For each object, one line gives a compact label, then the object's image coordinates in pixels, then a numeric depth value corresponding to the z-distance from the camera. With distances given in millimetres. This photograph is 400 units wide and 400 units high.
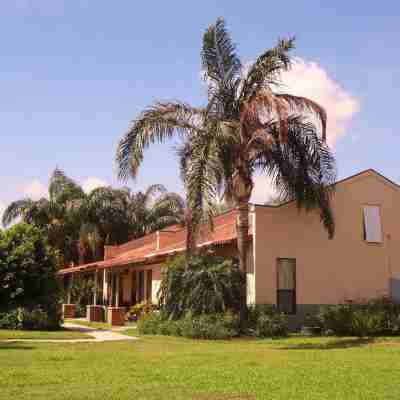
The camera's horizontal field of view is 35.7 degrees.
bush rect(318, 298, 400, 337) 19422
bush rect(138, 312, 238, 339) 17562
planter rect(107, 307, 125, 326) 24141
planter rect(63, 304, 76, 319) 30750
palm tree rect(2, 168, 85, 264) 42594
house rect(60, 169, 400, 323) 20719
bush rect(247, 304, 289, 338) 18188
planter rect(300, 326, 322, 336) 19766
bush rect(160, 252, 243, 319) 18578
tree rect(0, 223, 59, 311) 20516
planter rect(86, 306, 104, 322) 26984
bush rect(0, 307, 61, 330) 19953
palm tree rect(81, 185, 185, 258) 42125
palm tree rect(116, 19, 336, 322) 17734
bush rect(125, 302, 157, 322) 25953
